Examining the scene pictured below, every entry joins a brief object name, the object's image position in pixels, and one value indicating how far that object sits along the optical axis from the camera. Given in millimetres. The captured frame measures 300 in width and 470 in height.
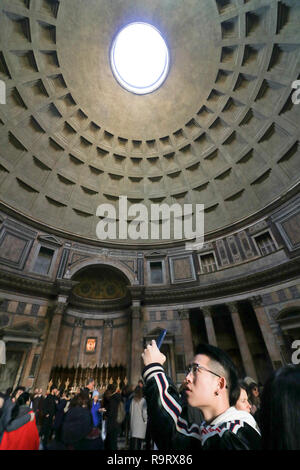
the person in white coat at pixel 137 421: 4859
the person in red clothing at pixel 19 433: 3029
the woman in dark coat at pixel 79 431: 3007
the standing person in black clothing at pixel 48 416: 5797
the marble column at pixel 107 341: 14617
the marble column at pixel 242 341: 11391
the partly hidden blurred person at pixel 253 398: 4899
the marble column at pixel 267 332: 10987
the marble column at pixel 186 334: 12927
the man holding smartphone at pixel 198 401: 1402
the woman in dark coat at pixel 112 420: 4625
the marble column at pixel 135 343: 12109
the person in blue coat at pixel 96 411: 4504
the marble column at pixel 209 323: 13120
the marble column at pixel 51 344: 11000
